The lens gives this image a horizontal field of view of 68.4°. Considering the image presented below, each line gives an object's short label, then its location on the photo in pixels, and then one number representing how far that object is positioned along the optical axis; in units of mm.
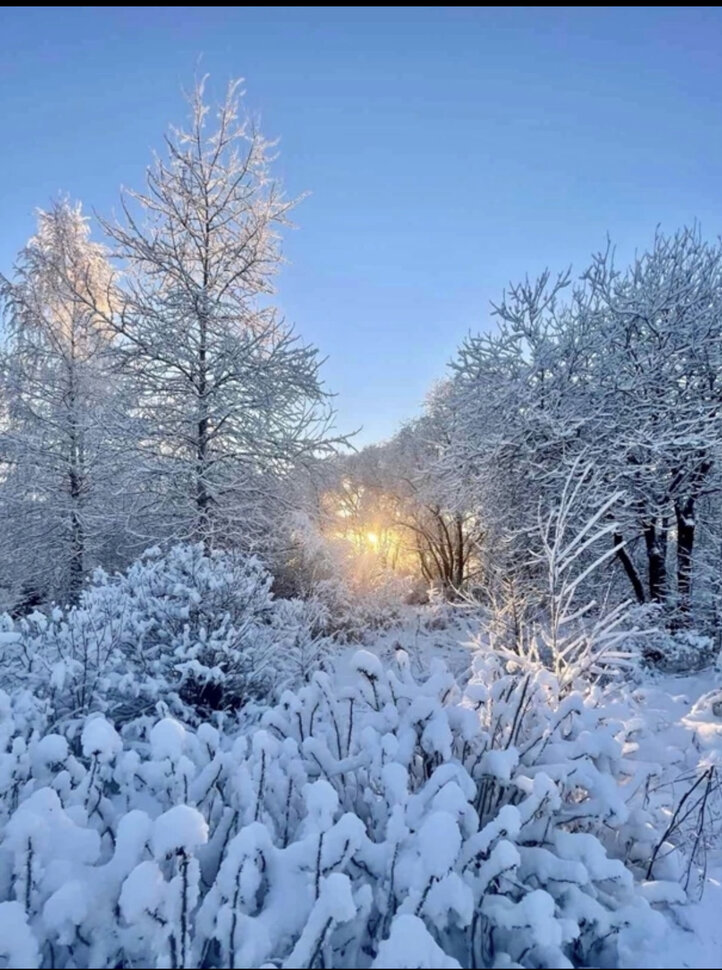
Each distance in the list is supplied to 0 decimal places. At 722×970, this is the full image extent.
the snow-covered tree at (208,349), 7820
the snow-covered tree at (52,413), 10078
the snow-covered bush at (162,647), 3959
